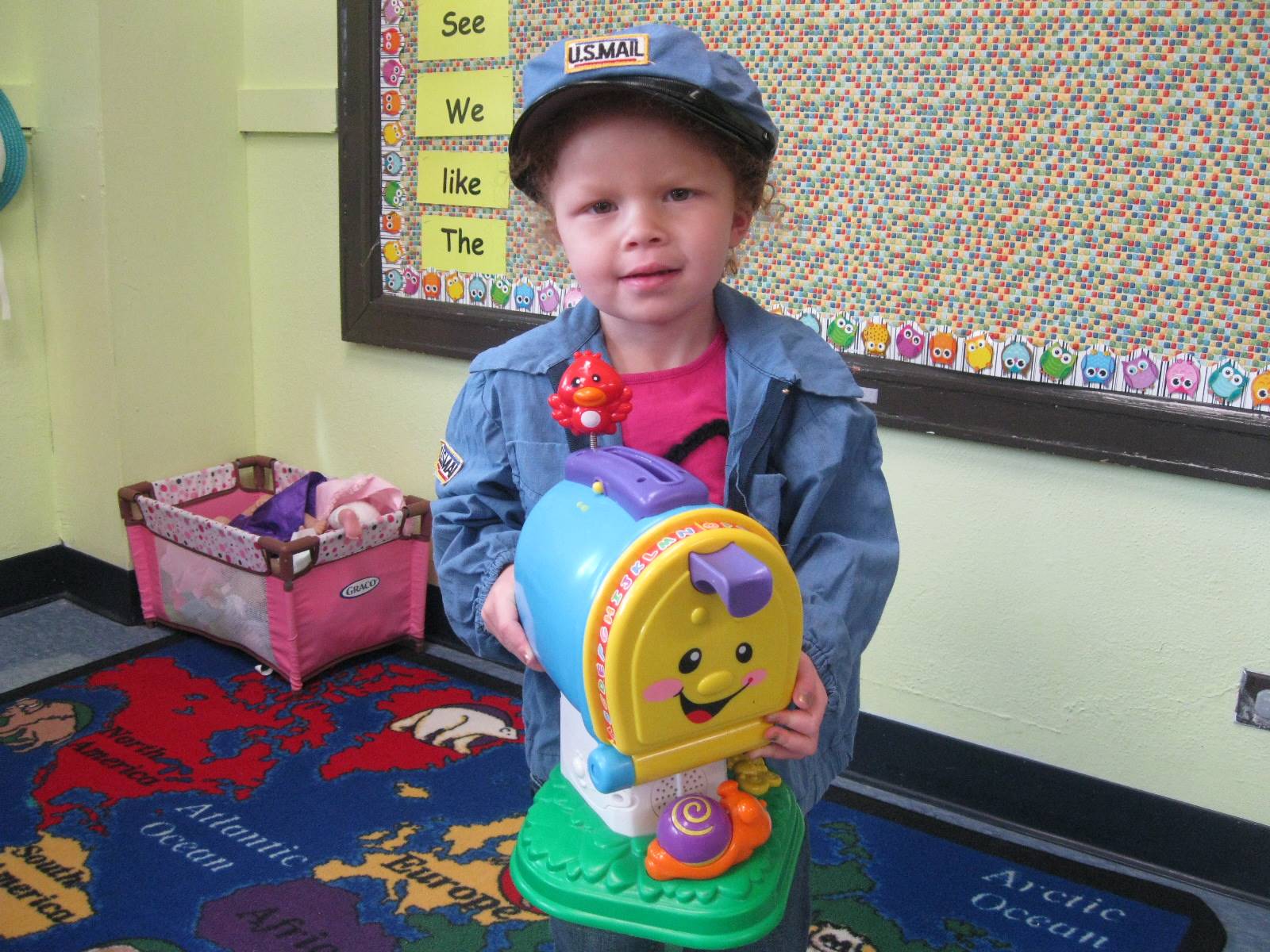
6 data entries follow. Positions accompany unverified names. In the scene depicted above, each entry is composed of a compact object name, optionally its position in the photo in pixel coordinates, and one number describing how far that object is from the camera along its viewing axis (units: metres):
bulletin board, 1.38
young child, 0.84
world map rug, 1.43
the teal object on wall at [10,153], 2.06
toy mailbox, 0.68
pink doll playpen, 1.98
